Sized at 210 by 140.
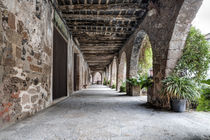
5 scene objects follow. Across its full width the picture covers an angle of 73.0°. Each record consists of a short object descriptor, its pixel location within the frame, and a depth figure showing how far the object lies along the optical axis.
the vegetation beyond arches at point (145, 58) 6.68
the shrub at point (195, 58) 2.70
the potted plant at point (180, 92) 2.55
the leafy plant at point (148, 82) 3.59
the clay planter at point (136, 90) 5.70
